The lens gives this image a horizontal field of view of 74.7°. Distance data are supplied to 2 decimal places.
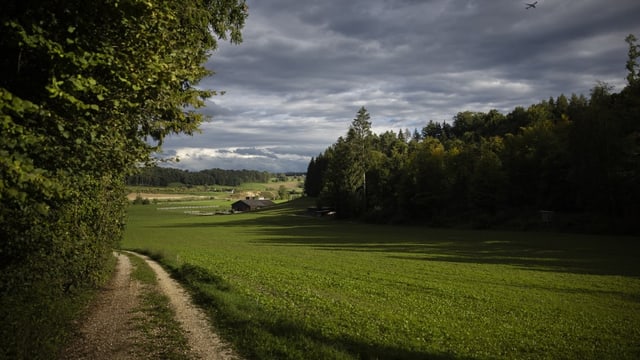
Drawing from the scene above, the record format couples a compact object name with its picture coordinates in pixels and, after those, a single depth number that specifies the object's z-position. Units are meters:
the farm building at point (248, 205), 151.89
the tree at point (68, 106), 6.41
